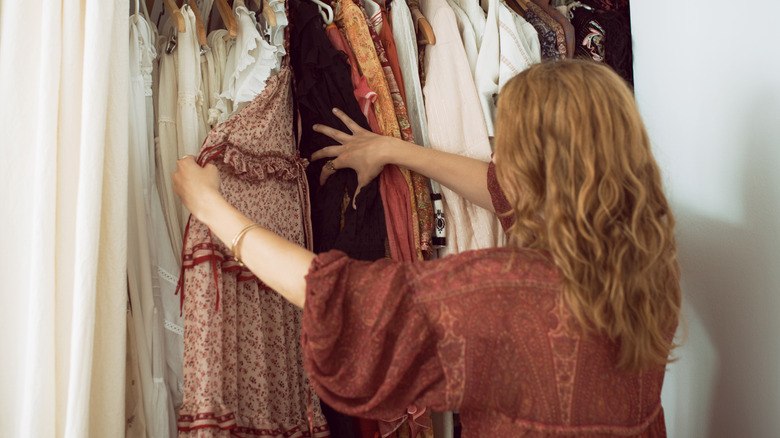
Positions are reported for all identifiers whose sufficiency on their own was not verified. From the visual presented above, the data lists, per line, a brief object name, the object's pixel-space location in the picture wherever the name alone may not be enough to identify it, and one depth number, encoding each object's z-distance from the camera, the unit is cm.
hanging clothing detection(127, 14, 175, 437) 124
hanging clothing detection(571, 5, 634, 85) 175
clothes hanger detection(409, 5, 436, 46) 160
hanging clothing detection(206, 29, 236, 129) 144
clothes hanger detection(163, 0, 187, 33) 135
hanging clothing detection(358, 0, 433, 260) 150
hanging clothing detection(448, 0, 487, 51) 168
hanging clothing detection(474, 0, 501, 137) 158
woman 96
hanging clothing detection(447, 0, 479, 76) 164
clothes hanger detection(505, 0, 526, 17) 191
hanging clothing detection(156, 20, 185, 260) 135
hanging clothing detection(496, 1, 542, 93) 159
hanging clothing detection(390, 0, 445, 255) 158
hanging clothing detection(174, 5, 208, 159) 136
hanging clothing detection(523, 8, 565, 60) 179
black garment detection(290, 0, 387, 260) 145
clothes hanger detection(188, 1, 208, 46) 140
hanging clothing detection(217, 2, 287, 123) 140
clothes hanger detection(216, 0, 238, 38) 141
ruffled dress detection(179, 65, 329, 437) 121
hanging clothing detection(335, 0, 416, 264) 149
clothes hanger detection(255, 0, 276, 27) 142
